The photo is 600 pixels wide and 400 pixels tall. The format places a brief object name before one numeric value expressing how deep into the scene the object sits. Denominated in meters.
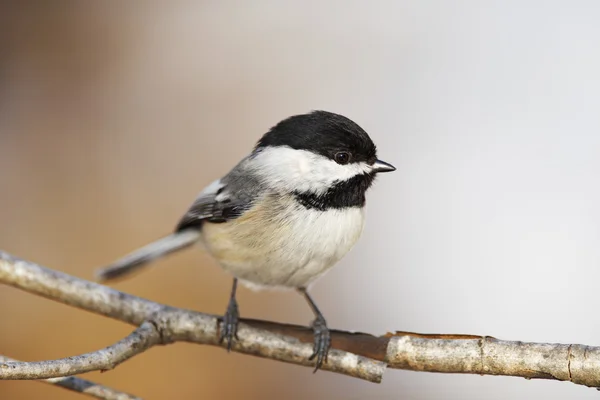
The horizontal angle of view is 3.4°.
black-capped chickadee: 2.72
